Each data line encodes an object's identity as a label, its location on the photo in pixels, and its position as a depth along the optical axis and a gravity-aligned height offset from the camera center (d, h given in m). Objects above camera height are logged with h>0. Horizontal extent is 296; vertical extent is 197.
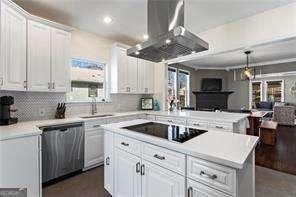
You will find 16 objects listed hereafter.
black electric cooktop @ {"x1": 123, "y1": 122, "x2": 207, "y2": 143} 1.23 -0.37
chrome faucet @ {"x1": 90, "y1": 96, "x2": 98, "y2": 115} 2.85 -0.21
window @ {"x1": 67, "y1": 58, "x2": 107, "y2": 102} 2.73 +0.38
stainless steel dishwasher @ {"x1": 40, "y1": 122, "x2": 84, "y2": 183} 1.87 -0.80
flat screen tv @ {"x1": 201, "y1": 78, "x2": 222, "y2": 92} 6.64 +0.66
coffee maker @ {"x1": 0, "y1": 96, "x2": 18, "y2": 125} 1.74 -0.15
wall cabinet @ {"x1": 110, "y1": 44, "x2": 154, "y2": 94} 3.01 +0.60
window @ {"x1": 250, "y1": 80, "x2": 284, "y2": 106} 6.26 +0.34
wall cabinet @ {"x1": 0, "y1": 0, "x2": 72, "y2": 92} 1.65 +0.69
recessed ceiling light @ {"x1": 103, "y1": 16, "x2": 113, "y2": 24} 2.37 +1.46
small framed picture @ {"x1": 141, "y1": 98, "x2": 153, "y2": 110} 3.63 -0.18
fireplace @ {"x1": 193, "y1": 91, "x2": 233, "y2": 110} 6.38 -0.11
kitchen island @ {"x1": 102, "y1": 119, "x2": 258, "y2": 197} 0.85 -0.55
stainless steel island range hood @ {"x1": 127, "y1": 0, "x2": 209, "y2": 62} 1.42 +0.67
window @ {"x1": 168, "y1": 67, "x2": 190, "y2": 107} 5.22 +0.57
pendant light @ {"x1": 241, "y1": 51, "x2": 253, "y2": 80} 4.46 +0.89
